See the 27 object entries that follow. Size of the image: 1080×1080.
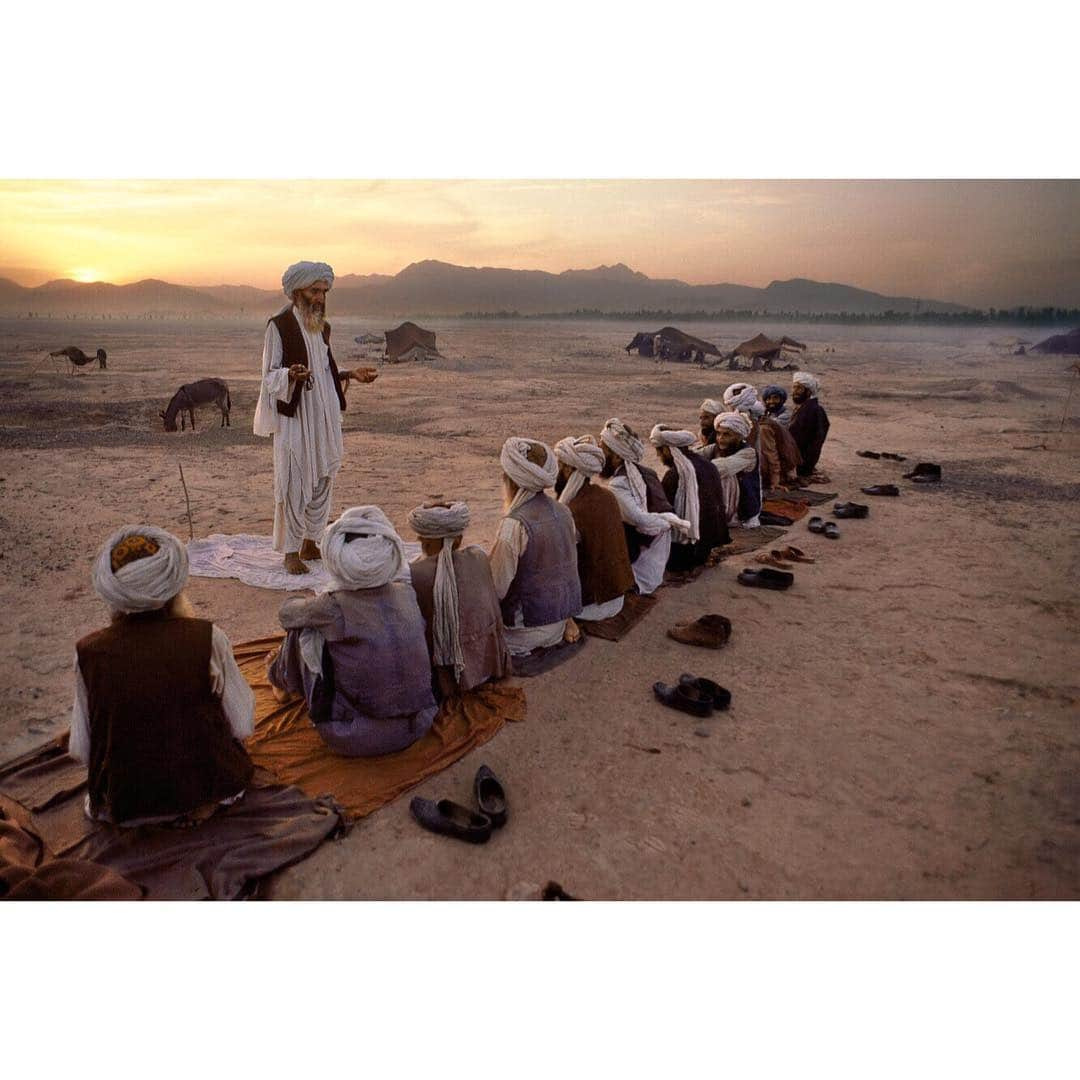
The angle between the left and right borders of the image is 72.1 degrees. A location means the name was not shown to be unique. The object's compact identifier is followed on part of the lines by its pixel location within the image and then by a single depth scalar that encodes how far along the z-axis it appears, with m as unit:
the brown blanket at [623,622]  4.62
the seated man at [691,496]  5.64
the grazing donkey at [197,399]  11.63
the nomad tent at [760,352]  23.56
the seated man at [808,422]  9.15
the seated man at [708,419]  7.05
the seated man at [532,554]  3.98
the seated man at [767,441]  7.70
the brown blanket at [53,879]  2.45
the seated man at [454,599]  3.50
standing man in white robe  5.16
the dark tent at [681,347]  25.12
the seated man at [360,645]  3.04
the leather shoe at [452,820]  2.83
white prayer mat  5.27
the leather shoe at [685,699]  3.72
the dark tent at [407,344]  23.20
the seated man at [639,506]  5.04
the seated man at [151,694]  2.48
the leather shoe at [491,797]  2.94
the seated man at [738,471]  6.60
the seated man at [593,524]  4.51
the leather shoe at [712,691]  3.82
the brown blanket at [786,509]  7.54
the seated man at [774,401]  8.95
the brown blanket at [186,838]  2.62
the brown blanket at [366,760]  3.11
